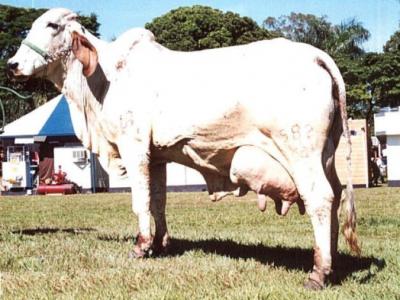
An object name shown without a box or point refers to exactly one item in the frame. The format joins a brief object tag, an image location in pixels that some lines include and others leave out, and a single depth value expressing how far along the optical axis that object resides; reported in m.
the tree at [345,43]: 46.16
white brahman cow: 6.14
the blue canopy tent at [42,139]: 34.81
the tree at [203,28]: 53.62
